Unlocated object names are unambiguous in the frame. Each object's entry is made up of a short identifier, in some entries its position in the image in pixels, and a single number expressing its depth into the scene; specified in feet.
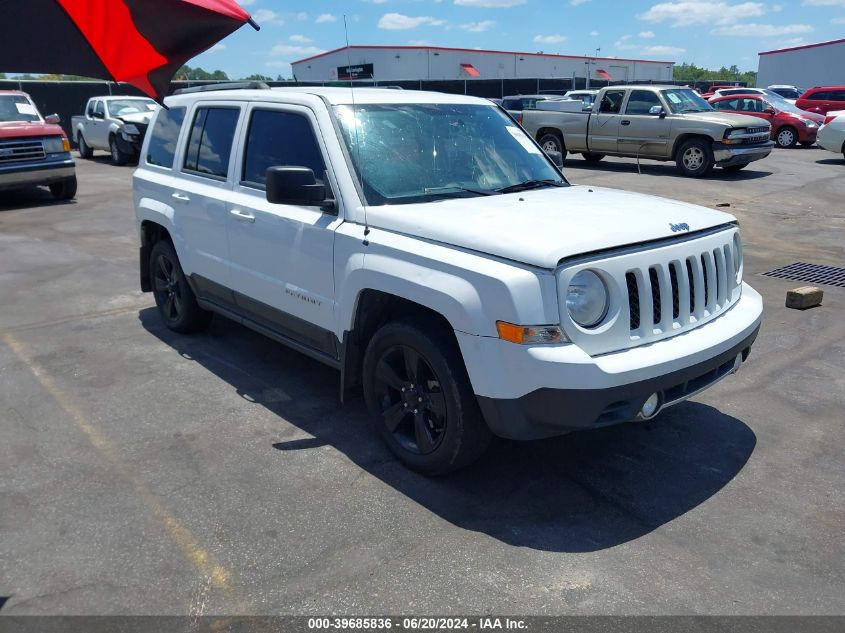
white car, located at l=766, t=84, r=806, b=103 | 114.21
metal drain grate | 26.23
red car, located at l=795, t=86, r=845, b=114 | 81.61
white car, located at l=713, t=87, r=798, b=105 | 82.03
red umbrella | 9.66
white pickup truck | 66.03
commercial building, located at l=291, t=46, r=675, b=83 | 177.81
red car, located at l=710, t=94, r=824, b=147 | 74.18
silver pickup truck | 52.06
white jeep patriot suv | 11.07
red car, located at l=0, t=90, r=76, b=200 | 43.19
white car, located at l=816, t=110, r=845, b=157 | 60.54
